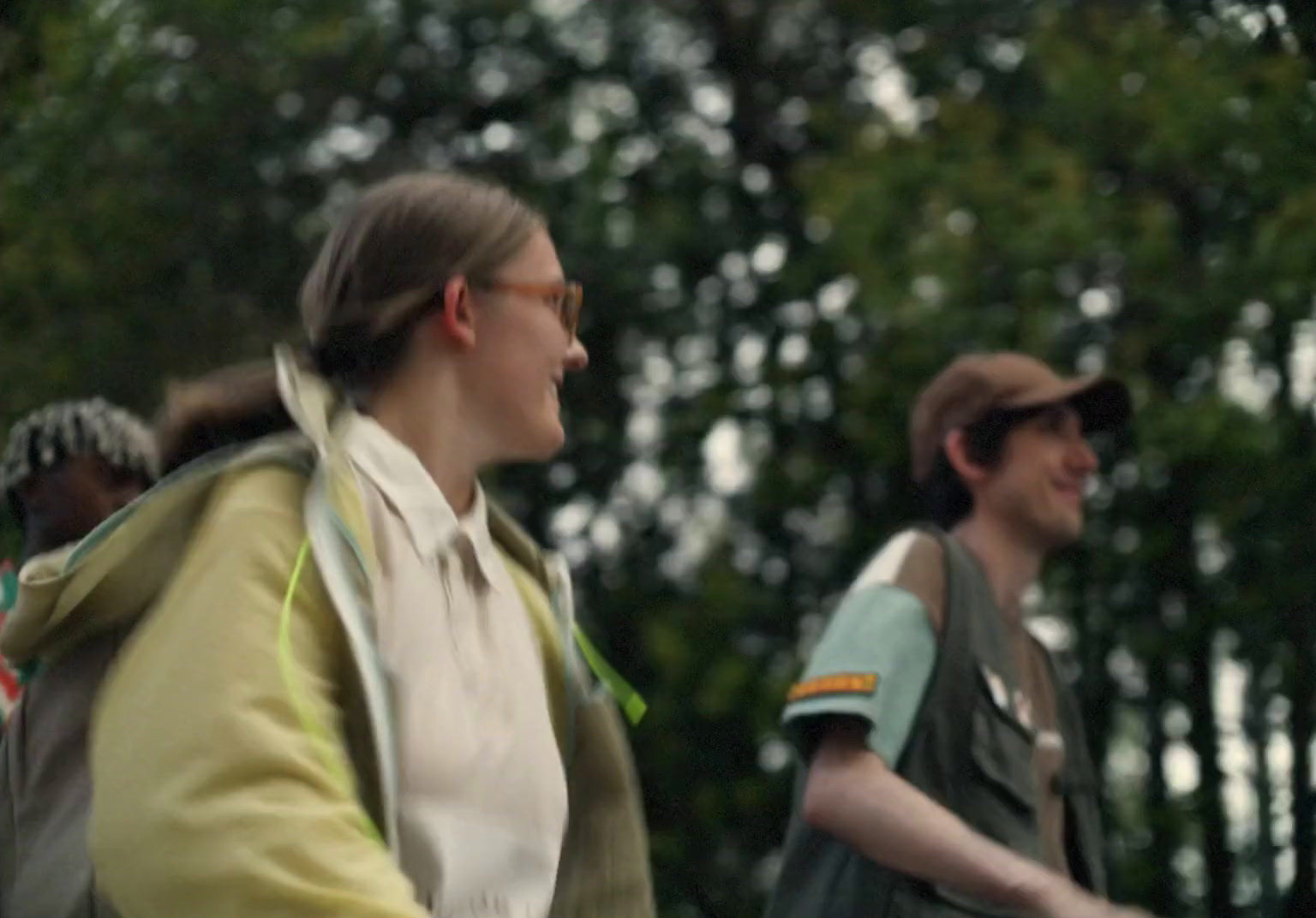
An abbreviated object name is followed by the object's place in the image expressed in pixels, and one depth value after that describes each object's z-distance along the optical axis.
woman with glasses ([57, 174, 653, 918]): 3.56
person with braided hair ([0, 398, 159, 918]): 4.15
